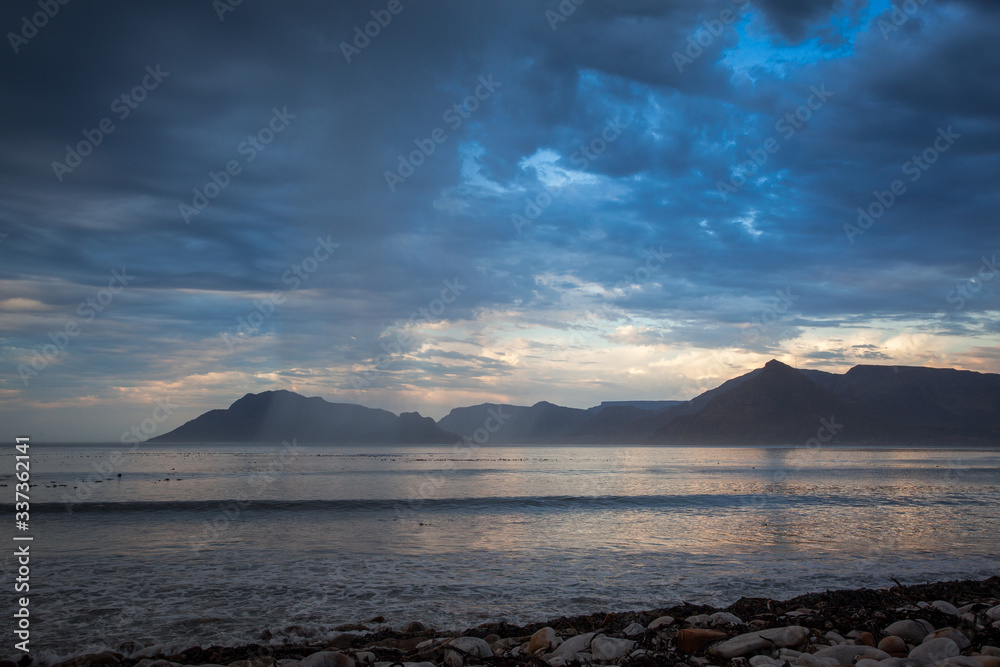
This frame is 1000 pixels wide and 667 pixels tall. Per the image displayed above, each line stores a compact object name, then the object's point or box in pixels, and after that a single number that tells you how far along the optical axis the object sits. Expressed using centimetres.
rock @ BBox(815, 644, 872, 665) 745
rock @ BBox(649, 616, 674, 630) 934
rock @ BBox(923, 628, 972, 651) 762
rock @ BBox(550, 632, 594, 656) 827
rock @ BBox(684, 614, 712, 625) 943
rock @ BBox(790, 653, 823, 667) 689
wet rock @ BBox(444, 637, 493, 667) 795
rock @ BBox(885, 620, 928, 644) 867
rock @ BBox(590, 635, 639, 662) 802
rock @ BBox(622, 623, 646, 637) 892
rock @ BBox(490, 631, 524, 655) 866
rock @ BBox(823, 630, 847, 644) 828
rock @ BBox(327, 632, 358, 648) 942
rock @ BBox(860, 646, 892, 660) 736
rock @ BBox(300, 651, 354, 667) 754
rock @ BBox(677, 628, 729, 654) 798
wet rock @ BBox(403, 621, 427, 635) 1024
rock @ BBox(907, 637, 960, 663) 714
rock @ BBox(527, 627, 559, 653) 859
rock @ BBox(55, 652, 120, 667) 842
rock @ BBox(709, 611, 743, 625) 951
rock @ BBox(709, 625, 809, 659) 766
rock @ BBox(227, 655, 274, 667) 820
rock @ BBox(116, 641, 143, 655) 945
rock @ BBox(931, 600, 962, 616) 983
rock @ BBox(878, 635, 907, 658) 792
